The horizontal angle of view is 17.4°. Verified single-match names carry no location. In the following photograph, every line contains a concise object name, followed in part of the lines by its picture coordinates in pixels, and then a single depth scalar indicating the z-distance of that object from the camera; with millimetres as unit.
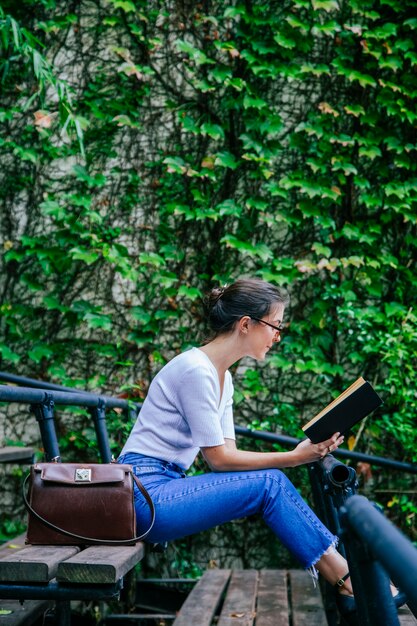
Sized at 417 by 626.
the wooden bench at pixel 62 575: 2987
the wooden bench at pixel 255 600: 3755
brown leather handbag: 3228
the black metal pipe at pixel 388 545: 1513
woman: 3340
